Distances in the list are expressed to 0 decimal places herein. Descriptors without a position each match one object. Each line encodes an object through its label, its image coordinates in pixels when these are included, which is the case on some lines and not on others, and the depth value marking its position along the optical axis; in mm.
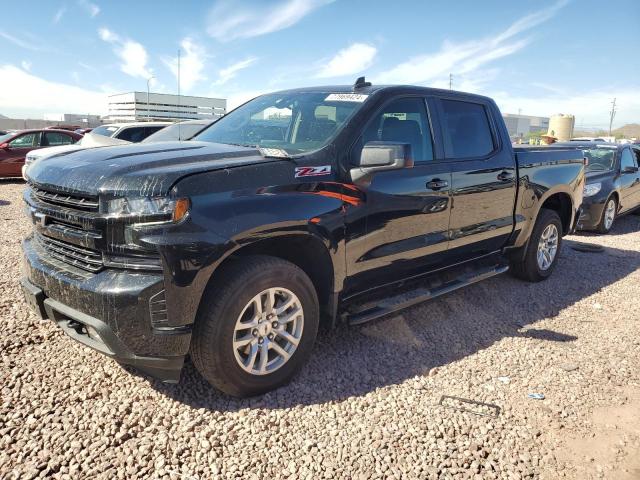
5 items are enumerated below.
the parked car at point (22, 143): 13844
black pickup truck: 2576
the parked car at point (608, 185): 8711
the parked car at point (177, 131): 8242
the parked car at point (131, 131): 11495
